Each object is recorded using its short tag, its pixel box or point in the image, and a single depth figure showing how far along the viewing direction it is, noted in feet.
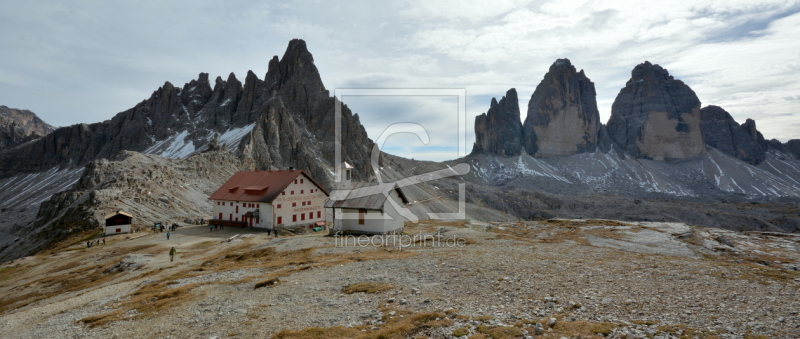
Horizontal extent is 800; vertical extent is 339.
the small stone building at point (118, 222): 181.68
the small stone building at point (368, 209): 144.97
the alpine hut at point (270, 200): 191.52
